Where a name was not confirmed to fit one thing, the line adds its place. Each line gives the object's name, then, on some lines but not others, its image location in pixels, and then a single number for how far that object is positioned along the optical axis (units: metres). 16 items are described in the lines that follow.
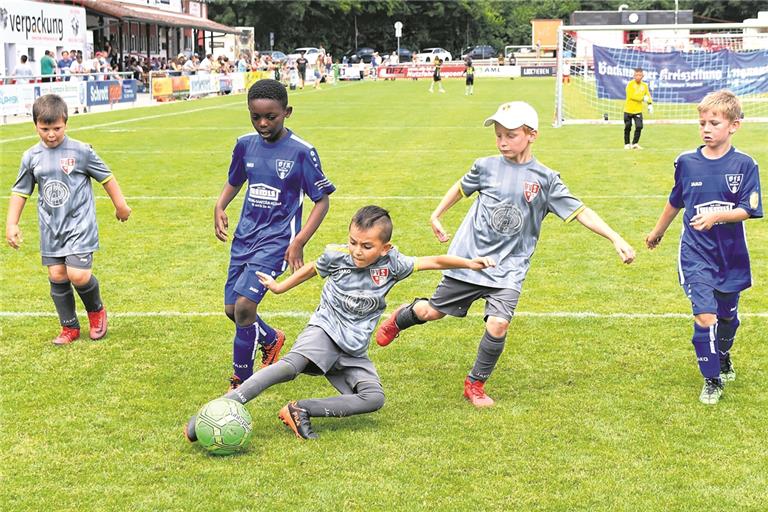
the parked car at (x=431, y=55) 78.50
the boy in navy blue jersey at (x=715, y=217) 5.70
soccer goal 25.28
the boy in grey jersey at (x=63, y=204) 6.86
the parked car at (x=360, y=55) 76.06
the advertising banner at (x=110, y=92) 32.06
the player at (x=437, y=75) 48.47
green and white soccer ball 4.91
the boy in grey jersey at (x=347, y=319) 5.25
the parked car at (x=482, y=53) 84.75
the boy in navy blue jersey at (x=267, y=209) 5.80
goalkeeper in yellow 20.22
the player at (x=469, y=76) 44.05
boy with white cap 5.74
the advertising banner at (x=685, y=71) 25.28
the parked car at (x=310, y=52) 67.64
